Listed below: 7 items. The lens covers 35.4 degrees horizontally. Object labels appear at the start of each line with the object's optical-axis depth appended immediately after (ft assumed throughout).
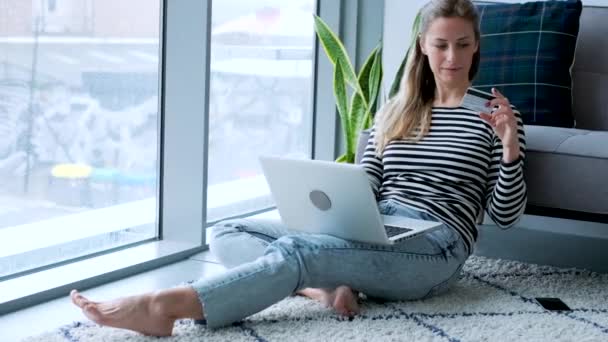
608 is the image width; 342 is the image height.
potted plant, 12.12
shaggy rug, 6.78
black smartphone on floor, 7.85
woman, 6.80
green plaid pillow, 10.18
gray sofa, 8.34
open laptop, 6.95
